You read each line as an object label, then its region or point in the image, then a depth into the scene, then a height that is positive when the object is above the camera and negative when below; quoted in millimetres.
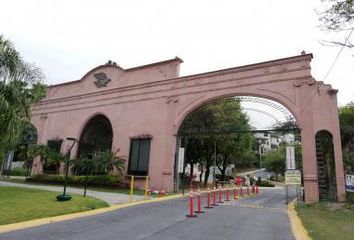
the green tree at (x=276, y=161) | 59519 +5011
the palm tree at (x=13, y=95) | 13414 +3653
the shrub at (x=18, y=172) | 32562 +190
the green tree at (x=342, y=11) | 7188 +4272
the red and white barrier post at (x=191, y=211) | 10180 -969
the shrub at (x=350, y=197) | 14239 -314
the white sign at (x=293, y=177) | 14781 +508
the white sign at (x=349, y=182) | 14164 +388
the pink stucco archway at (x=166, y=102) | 15695 +5497
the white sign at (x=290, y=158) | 15594 +1503
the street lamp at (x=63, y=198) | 11898 -860
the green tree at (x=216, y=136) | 21391 +4429
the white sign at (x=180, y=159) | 19625 +1465
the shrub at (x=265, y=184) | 45400 +308
